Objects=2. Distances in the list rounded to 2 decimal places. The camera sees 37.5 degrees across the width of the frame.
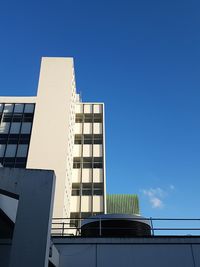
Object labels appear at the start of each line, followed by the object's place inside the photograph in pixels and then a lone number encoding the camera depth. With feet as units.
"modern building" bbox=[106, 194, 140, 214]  139.85
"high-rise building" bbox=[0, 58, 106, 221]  107.96
